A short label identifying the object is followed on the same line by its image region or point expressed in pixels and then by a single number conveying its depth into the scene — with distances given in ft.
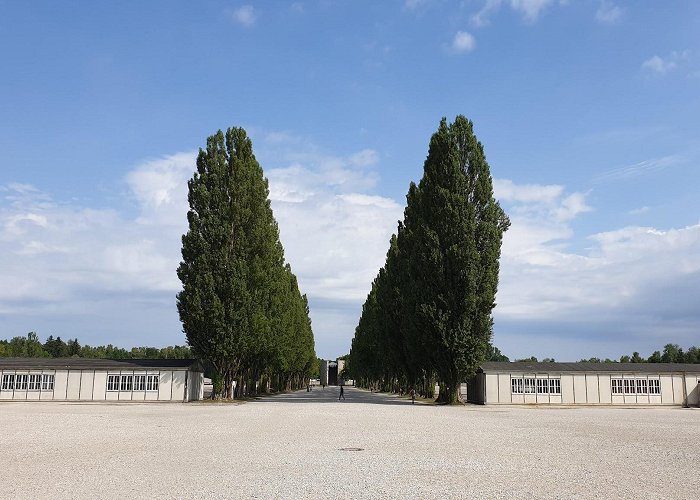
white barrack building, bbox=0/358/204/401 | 172.76
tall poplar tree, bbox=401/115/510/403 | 156.97
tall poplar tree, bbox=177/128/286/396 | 166.91
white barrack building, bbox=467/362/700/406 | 176.86
